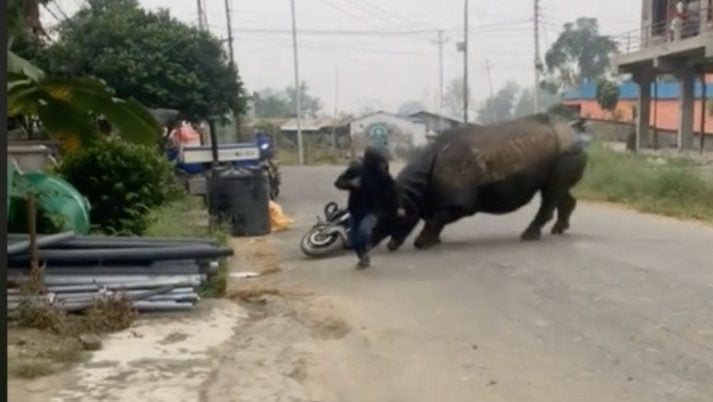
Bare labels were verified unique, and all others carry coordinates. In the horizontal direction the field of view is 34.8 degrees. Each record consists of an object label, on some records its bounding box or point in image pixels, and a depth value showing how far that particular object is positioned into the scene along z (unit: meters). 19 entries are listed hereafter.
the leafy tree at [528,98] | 68.18
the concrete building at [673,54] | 40.06
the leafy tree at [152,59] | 24.55
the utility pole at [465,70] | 58.78
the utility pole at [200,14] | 38.69
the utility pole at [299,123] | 64.81
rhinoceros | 15.05
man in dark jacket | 13.20
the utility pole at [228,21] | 41.33
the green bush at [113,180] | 14.43
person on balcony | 41.78
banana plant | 9.02
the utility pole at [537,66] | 55.34
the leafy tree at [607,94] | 55.50
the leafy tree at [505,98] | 79.96
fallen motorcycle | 14.77
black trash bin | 18.16
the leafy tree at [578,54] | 77.62
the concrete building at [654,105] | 53.22
